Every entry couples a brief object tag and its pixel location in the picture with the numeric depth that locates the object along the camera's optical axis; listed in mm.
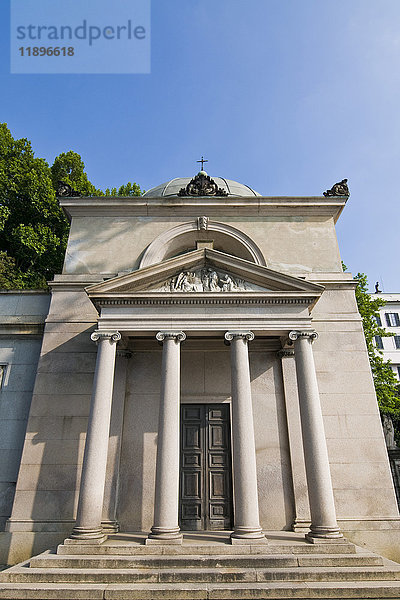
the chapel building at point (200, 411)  10156
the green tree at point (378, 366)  22203
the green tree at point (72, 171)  29170
